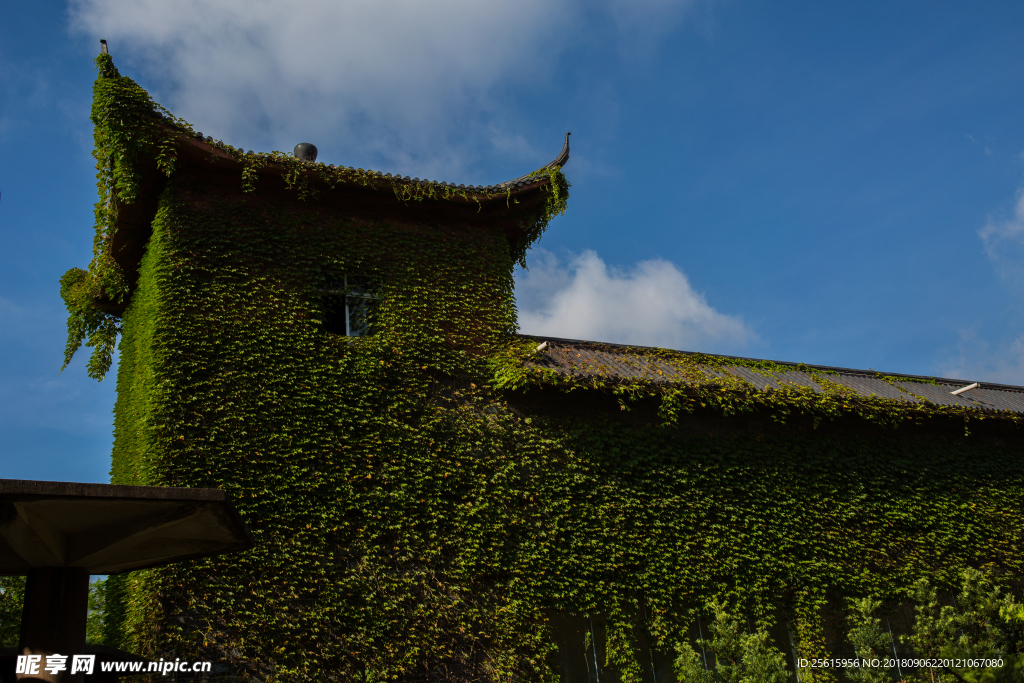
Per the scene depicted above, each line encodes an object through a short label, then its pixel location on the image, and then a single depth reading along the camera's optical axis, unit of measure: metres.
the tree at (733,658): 7.77
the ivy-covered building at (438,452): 7.85
